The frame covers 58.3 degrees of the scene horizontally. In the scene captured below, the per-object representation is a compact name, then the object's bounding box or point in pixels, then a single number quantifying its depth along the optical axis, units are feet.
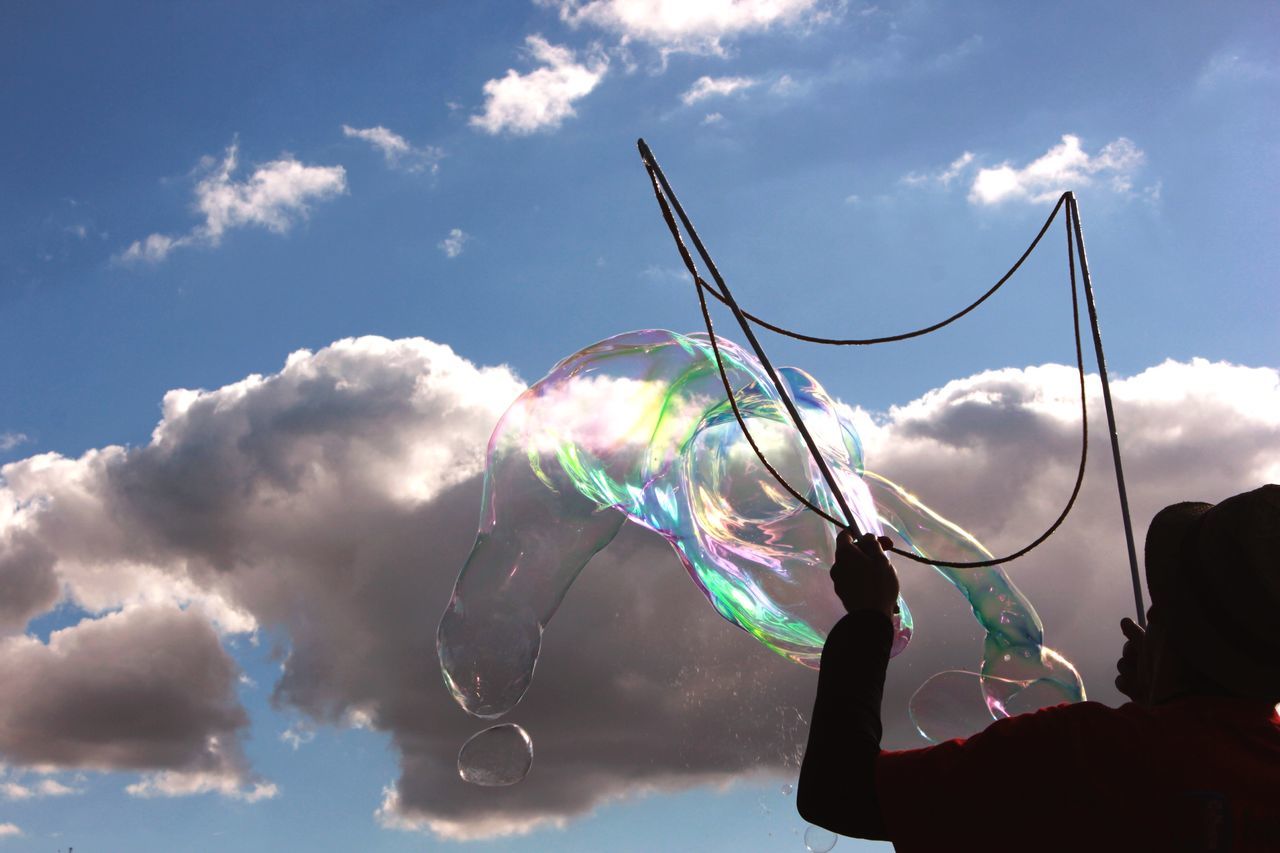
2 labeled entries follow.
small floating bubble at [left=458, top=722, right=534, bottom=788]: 30.44
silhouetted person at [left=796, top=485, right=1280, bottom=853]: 8.24
